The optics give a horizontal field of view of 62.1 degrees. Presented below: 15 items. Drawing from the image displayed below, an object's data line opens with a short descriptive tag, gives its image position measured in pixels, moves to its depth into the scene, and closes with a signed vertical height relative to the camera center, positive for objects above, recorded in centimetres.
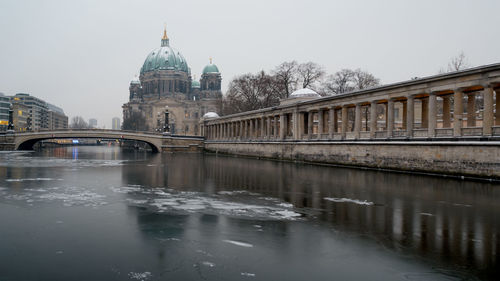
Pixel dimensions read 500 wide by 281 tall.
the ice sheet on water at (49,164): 3168 -194
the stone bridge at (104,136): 6700 +52
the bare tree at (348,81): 6556 +987
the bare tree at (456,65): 5400 +1014
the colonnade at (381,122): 2323 +215
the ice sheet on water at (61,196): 1329 -195
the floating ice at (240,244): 819 -204
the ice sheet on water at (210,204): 1163 -200
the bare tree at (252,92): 6869 +857
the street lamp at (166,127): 7421 +248
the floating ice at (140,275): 632 -208
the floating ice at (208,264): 693 -206
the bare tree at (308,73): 6519 +1086
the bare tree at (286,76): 6507 +1033
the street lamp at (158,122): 12682 +614
